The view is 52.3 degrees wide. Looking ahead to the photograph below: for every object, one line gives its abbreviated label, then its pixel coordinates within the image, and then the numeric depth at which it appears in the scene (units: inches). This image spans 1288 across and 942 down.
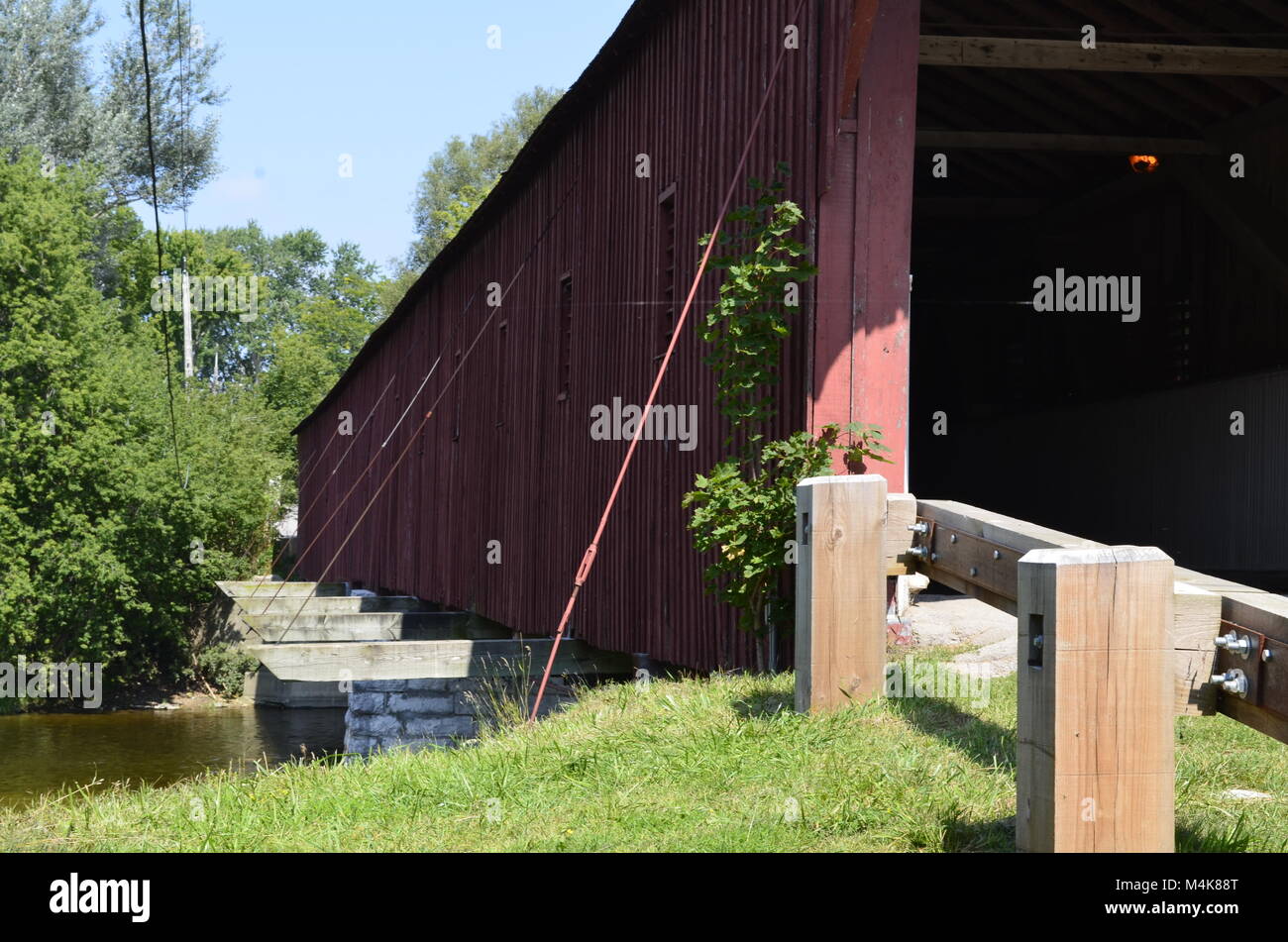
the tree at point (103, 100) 1450.5
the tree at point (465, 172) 2081.7
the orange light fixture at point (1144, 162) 517.3
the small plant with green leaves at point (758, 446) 283.3
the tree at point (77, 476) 1133.1
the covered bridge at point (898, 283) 292.0
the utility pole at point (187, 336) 1854.0
